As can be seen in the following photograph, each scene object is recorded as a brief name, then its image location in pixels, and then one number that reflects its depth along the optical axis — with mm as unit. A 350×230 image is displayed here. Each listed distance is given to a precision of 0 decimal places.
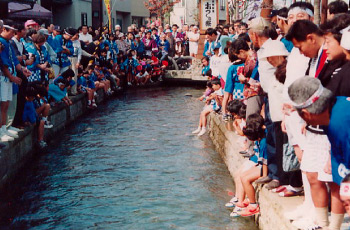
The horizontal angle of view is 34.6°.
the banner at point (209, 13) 21750
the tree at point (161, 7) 45656
